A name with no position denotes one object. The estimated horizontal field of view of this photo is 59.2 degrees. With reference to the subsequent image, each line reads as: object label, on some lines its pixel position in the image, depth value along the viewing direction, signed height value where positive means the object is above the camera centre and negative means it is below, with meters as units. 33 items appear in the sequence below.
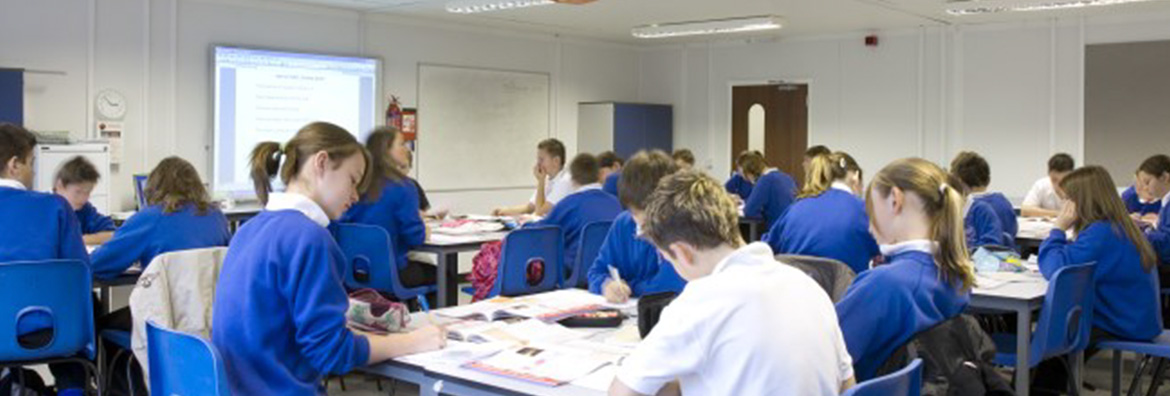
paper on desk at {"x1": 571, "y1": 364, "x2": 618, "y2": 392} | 2.21 -0.42
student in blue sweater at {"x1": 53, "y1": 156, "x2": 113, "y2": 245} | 4.62 -0.03
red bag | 4.88 -0.39
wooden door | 10.67 +0.73
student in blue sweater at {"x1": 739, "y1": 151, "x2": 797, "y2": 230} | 7.64 -0.05
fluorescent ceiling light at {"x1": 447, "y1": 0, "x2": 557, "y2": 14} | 7.80 +1.42
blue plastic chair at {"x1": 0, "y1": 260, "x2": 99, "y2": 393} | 3.40 -0.42
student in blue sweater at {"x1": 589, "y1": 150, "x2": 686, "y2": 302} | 3.36 -0.23
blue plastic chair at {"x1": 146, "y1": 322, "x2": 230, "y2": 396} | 2.18 -0.40
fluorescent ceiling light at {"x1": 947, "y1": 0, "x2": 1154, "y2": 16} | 7.76 +1.45
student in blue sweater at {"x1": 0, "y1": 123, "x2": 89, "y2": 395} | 3.65 -0.12
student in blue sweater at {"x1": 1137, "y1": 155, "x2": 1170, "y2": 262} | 6.10 +0.09
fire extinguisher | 8.93 +0.63
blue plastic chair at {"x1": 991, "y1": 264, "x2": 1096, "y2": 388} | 3.64 -0.46
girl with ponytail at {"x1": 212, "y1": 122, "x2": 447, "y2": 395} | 2.24 -0.23
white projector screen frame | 7.75 +0.47
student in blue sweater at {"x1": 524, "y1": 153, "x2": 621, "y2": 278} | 5.26 -0.12
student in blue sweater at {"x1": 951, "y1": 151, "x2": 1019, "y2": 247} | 5.43 +0.05
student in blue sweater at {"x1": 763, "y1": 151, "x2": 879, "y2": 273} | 4.05 -0.15
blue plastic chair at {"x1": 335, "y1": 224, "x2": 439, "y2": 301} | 4.88 -0.34
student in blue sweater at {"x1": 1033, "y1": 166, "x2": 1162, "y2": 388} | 3.94 -0.26
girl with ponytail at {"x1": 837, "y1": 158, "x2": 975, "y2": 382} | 2.29 -0.18
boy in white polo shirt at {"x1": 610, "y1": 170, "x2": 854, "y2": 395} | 1.75 -0.24
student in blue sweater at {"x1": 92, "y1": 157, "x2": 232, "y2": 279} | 4.03 -0.16
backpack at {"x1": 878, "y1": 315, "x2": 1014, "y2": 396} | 2.34 -0.39
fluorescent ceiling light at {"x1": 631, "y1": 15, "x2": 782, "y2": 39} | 8.85 +1.46
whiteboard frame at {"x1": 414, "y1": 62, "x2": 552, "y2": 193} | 9.20 +0.79
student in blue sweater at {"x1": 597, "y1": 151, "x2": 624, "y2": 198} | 6.74 +0.14
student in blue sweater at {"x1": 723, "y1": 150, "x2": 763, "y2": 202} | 8.79 +0.04
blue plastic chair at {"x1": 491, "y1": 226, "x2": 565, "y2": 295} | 4.72 -0.33
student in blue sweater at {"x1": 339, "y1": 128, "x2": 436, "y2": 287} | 5.06 -0.13
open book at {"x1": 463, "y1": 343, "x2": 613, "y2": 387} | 2.27 -0.41
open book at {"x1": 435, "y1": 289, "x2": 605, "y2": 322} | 3.00 -0.36
